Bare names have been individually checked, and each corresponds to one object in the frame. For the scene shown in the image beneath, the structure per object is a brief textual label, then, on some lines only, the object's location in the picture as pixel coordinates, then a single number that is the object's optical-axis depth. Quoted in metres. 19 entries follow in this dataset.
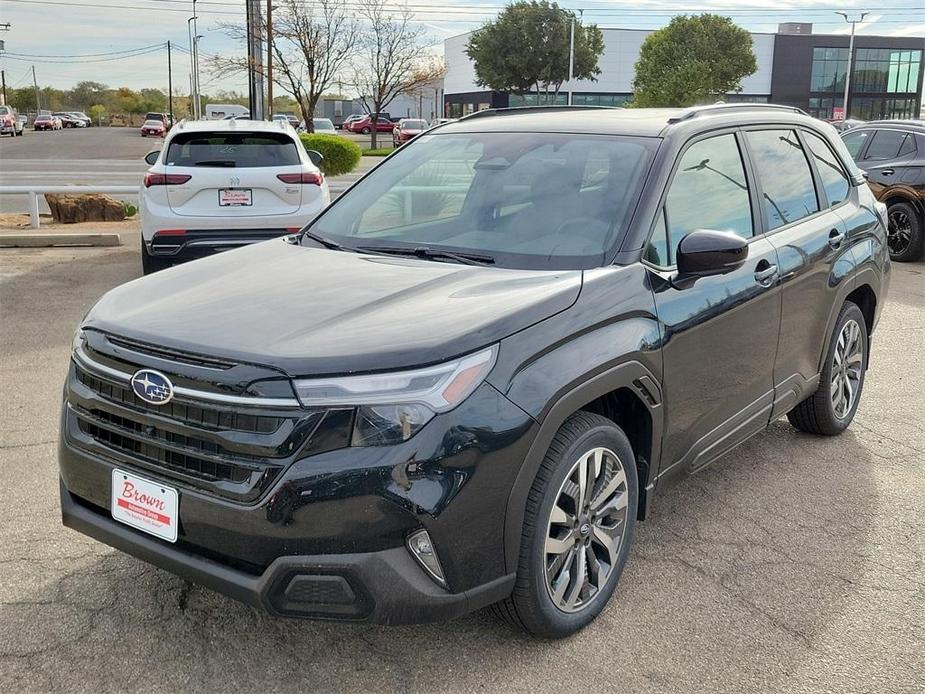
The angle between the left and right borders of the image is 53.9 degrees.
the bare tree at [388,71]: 38.47
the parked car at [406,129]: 46.54
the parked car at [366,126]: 63.94
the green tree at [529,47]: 65.94
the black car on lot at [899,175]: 11.66
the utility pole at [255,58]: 20.23
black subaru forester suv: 2.53
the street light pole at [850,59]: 67.80
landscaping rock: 13.90
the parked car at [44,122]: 73.94
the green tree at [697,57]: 57.28
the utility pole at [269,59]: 23.81
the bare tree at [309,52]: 29.17
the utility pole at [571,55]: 62.13
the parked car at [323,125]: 48.31
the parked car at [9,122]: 56.47
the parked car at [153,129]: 64.35
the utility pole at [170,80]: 100.49
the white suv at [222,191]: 8.57
